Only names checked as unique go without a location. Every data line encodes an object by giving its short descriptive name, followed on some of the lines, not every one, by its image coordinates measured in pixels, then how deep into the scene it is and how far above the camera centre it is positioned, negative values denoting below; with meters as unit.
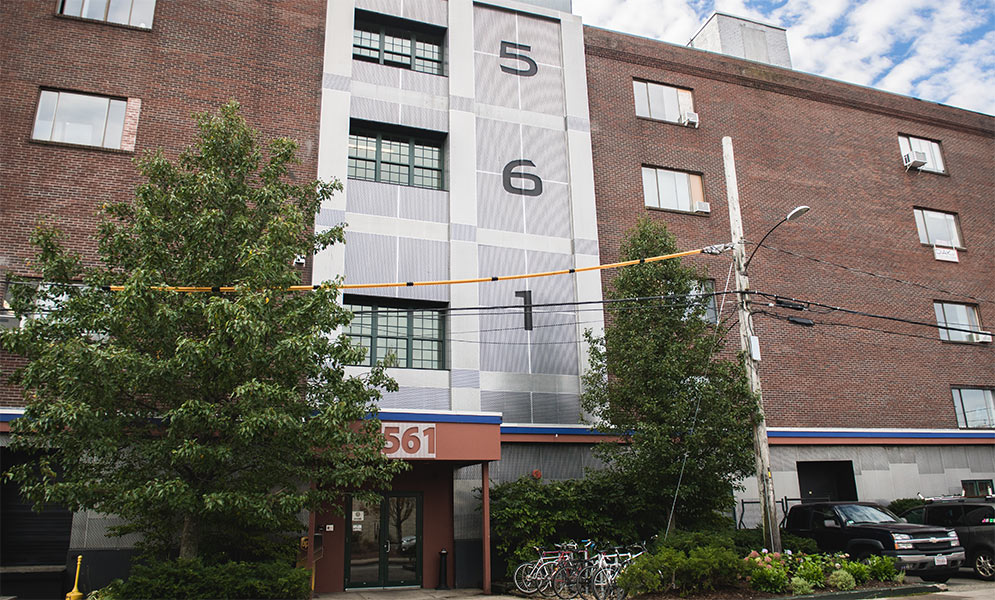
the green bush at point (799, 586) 13.74 -1.60
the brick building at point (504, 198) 18.31 +9.43
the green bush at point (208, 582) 11.65 -1.12
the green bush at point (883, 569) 14.79 -1.41
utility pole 15.34 +3.24
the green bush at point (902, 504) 22.38 -0.17
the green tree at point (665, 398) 16.97 +2.50
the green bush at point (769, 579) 13.72 -1.43
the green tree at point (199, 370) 12.06 +2.44
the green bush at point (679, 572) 13.42 -1.26
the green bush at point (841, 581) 14.13 -1.55
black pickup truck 15.78 -0.83
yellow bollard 13.59 -1.44
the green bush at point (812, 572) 14.17 -1.36
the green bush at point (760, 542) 16.98 -0.95
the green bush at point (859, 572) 14.58 -1.43
